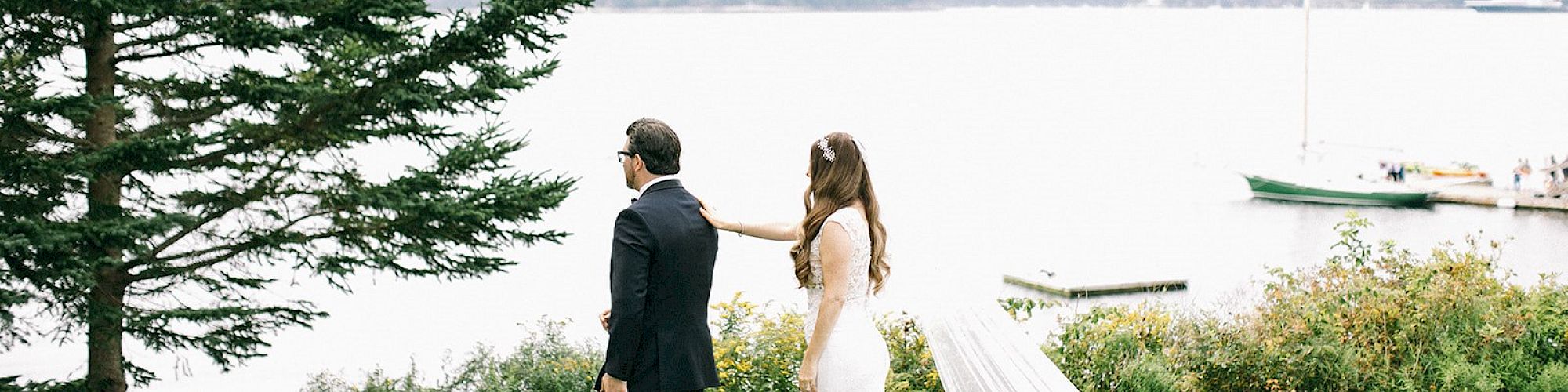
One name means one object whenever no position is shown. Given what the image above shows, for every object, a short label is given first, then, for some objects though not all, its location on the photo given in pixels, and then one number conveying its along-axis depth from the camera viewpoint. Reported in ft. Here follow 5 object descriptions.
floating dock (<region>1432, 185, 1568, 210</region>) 132.77
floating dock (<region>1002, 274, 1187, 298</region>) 79.71
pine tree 19.25
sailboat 150.00
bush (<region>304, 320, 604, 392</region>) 21.52
